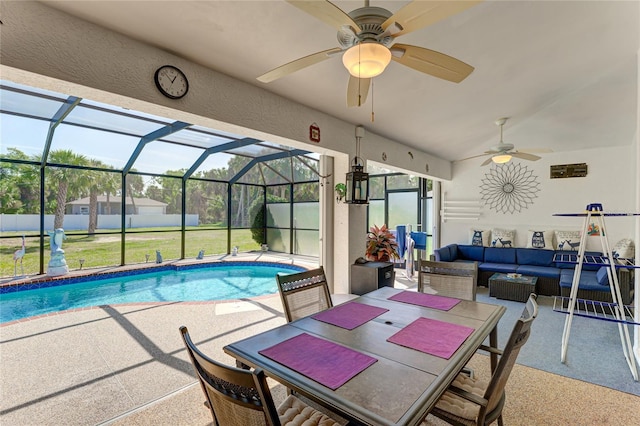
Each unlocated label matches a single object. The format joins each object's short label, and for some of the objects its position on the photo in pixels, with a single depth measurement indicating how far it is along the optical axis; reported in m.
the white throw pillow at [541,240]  5.71
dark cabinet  4.33
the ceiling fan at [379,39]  1.35
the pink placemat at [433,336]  1.43
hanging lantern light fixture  3.73
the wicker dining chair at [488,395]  1.28
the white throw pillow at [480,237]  6.35
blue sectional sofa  4.07
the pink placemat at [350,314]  1.78
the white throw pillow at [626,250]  4.50
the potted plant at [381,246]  4.96
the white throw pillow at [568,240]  5.39
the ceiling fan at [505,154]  4.50
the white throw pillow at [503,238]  6.05
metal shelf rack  2.57
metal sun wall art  6.19
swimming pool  5.00
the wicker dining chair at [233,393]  0.86
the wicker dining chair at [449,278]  2.51
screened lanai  5.11
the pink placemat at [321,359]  1.20
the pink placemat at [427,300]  2.11
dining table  1.05
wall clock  2.41
